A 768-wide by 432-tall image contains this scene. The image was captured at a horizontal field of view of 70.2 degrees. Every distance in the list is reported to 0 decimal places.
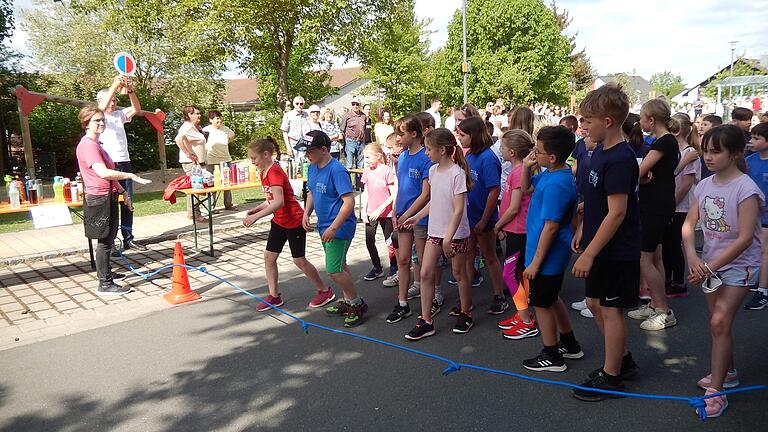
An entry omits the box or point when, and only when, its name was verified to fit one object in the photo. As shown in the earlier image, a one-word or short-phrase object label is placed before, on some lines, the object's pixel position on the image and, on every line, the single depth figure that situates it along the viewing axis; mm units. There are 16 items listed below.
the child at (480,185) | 4729
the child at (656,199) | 4594
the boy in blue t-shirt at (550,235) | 3512
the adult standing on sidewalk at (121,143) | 7743
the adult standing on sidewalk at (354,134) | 13875
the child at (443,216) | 4219
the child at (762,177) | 5095
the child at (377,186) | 5664
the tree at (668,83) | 84875
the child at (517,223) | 4406
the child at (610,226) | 3102
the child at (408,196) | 4836
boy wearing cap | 4753
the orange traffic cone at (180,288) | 5742
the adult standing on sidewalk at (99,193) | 5863
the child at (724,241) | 3141
